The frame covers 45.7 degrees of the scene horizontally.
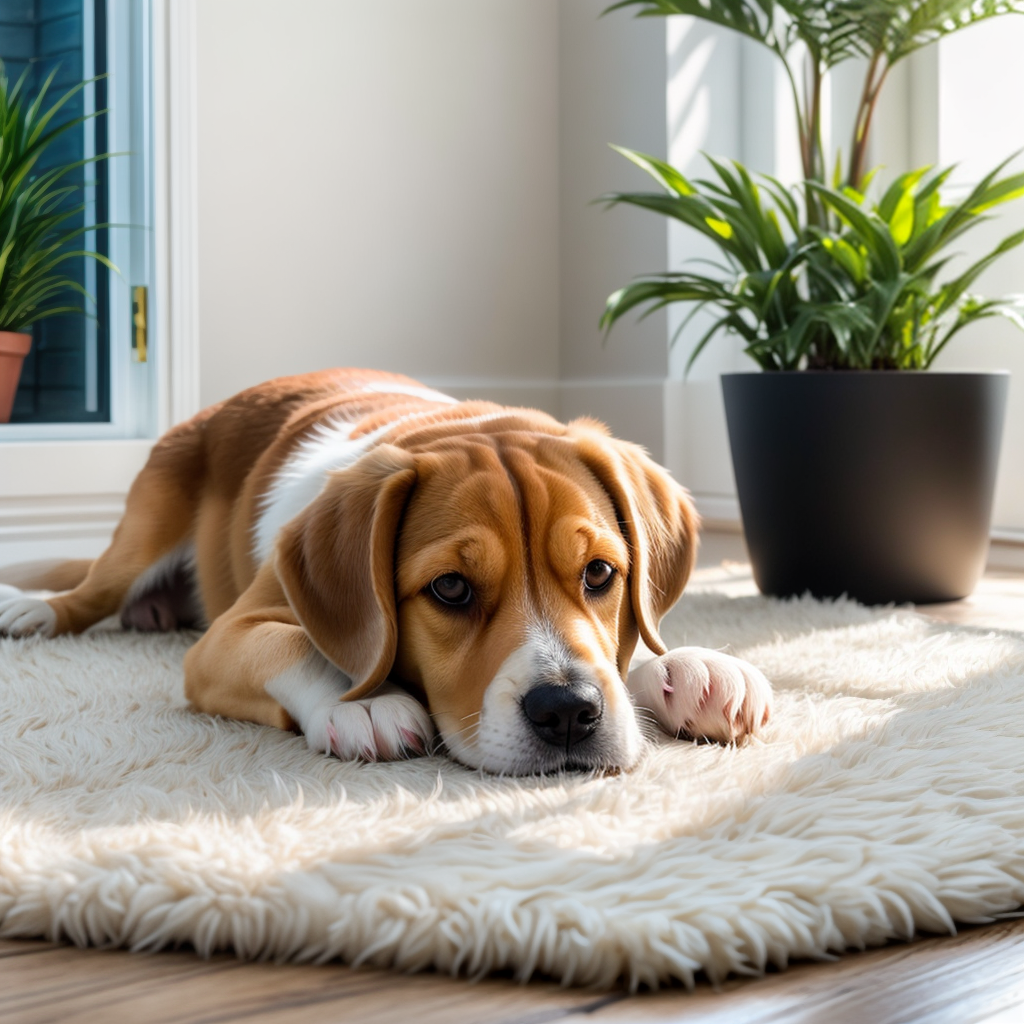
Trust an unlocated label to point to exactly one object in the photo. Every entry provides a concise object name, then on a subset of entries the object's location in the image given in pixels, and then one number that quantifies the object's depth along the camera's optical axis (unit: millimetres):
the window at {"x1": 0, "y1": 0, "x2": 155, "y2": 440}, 4035
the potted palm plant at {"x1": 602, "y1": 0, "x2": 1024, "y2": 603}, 3145
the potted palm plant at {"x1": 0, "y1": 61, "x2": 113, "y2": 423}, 3916
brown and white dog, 1576
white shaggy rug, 1091
